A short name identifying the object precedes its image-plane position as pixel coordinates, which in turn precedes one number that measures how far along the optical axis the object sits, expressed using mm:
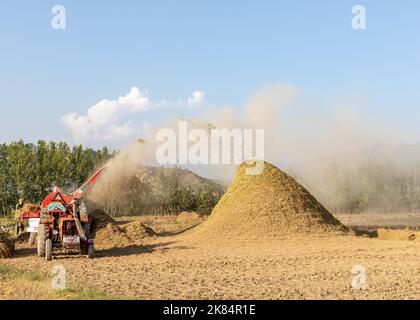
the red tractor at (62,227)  17952
